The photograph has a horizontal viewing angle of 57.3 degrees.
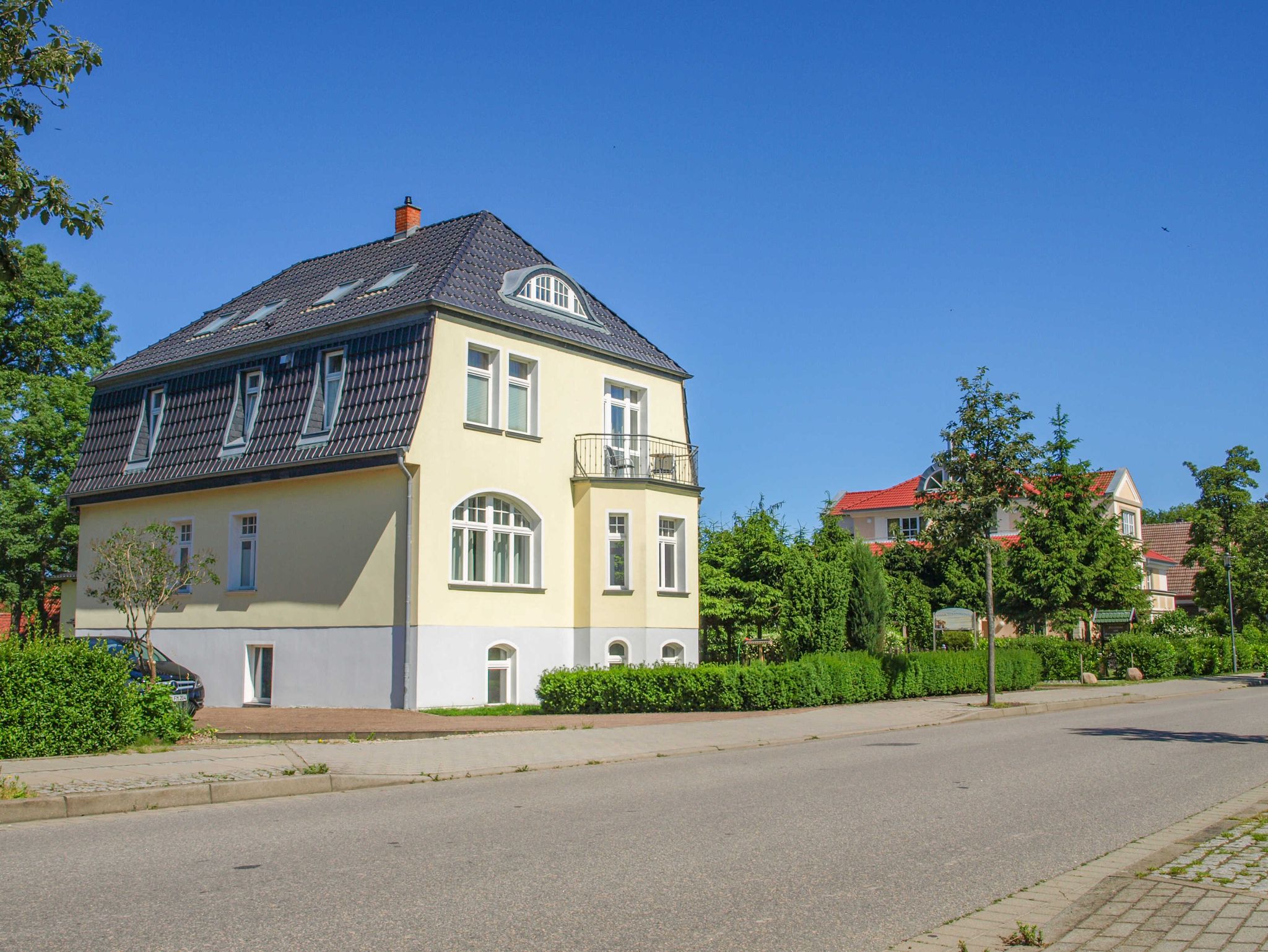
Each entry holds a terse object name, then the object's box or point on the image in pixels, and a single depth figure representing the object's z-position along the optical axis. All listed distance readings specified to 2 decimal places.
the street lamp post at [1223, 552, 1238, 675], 44.50
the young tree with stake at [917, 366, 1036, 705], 23.64
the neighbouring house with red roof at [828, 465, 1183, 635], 64.69
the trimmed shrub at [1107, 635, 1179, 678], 39.56
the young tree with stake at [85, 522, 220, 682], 19.47
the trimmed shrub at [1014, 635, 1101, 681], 36.66
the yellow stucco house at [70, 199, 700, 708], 23.56
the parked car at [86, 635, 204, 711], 19.44
